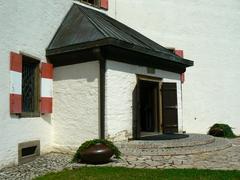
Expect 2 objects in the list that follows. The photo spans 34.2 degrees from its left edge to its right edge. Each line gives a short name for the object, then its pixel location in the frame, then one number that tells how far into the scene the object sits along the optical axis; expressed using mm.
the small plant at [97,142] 9203
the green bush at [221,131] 16156
